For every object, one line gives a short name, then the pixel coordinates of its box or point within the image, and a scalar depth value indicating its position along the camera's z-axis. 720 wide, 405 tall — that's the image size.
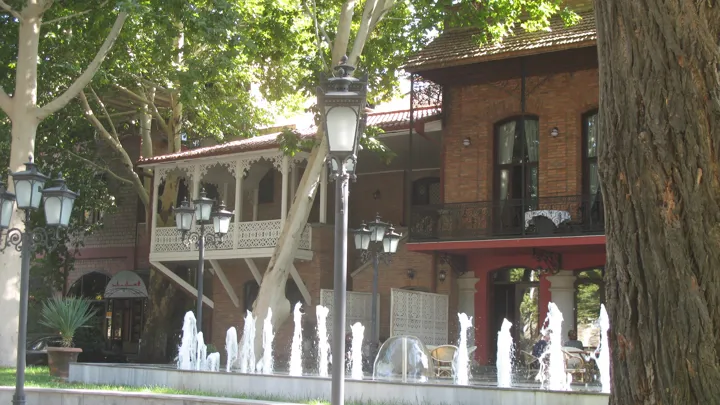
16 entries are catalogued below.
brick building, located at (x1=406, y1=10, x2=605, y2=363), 20.33
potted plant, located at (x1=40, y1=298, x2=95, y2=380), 18.33
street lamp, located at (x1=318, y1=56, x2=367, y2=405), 7.80
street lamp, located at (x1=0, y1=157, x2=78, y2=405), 12.07
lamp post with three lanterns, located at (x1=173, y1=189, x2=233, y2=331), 17.50
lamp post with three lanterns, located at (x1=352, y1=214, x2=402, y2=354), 18.56
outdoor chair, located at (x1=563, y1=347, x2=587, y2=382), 16.12
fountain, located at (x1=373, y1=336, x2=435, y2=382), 15.05
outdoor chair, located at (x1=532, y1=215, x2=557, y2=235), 19.78
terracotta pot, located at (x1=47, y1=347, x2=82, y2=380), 18.27
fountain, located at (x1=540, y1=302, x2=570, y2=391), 15.13
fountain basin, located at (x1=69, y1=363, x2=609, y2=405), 11.76
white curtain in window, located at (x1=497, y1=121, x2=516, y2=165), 22.34
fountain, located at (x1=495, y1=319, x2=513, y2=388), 15.31
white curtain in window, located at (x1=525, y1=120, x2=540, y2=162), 21.89
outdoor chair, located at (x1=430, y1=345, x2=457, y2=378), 17.53
